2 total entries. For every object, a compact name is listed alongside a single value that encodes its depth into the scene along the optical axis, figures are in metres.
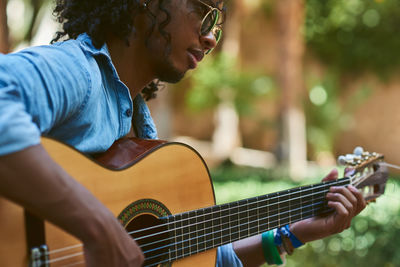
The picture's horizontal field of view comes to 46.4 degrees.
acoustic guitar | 1.29
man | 1.20
